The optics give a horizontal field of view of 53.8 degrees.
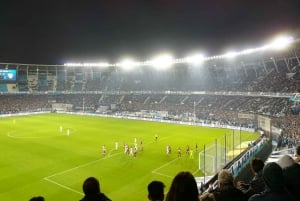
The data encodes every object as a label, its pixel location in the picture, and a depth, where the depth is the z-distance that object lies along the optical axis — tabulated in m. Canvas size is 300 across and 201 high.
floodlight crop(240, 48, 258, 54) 55.72
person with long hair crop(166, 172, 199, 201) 3.45
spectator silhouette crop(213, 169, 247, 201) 4.83
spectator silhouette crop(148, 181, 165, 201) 4.23
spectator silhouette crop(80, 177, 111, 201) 4.88
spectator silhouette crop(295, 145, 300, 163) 6.73
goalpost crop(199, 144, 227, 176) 22.36
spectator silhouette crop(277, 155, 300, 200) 5.04
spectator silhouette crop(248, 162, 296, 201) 4.09
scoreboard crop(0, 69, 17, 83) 72.50
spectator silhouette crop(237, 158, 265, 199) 5.89
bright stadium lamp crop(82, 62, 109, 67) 86.31
